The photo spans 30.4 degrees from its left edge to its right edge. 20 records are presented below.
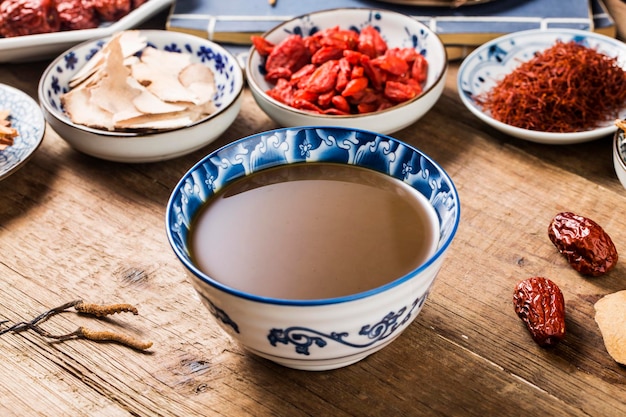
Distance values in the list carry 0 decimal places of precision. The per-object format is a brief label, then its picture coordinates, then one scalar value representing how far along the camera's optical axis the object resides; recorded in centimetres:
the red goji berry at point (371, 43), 55
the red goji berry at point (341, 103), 52
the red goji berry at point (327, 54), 55
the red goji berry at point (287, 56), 55
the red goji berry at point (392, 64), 53
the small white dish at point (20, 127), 51
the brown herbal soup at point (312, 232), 39
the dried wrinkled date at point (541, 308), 42
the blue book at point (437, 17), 60
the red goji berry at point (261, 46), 56
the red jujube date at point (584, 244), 44
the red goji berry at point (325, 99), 52
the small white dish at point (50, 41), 58
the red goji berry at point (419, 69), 54
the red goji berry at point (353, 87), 52
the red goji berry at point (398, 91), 52
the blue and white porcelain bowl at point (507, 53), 56
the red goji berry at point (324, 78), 53
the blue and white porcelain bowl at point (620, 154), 48
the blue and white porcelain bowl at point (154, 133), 50
